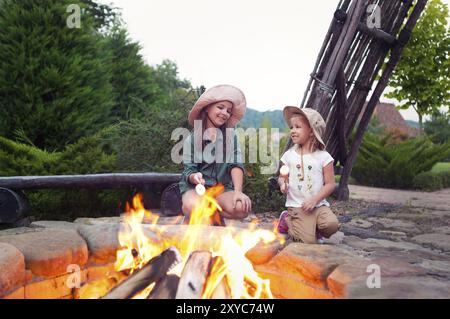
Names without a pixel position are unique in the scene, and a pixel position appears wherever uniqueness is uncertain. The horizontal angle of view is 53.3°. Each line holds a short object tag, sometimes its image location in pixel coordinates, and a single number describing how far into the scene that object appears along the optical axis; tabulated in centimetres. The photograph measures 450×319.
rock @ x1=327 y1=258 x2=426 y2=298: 192
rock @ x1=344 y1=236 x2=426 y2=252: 327
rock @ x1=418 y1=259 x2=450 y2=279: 209
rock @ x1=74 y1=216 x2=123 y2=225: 394
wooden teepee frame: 499
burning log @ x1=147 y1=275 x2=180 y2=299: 206
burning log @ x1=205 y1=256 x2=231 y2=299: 210
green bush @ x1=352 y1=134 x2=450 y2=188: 950
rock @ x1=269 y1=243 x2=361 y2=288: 213
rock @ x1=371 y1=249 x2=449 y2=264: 246
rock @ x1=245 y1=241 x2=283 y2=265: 241
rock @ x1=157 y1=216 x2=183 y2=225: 389
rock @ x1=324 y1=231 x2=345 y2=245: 340
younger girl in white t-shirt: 290
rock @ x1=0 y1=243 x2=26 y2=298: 206
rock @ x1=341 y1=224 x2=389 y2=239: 380
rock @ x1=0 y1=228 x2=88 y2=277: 227
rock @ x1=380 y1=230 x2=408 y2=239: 383
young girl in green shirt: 292
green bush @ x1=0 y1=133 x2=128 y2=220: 467
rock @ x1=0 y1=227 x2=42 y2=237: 344
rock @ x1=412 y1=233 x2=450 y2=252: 347
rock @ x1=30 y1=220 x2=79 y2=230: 377
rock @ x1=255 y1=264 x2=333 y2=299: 212
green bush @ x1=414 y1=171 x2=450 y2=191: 934
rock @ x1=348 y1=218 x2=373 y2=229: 436
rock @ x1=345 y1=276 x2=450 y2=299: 175
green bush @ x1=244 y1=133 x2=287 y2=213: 521
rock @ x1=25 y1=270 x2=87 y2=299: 225
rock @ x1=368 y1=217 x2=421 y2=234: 421
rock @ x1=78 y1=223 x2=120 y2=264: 254
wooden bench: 377
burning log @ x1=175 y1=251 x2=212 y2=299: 203
